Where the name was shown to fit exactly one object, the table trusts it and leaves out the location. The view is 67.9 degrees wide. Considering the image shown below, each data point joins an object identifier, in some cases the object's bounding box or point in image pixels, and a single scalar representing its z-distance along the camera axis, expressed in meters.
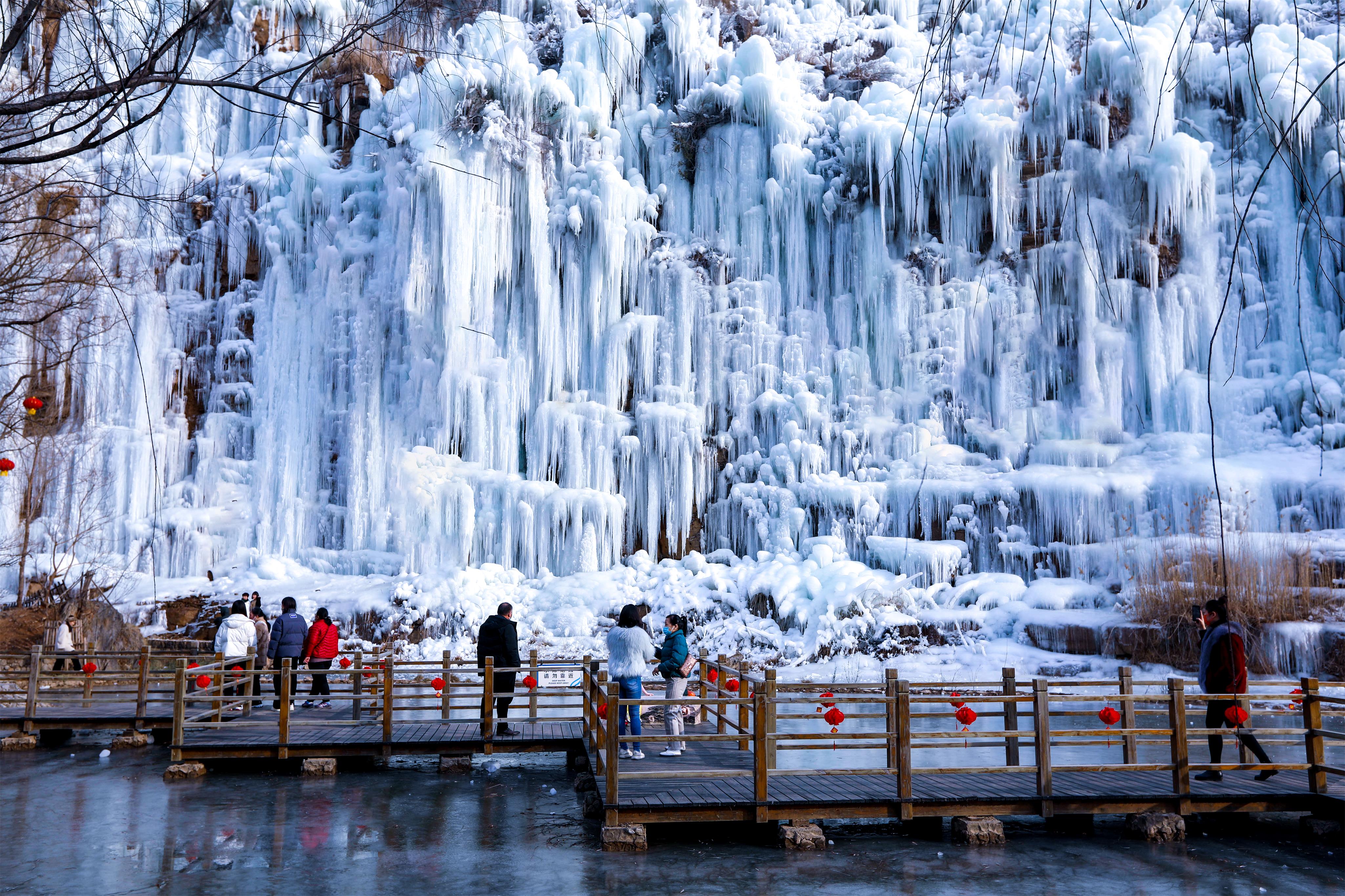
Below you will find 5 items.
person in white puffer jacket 11.34
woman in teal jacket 8.52
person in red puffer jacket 11.80
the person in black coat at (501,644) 10.36
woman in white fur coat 8.32
